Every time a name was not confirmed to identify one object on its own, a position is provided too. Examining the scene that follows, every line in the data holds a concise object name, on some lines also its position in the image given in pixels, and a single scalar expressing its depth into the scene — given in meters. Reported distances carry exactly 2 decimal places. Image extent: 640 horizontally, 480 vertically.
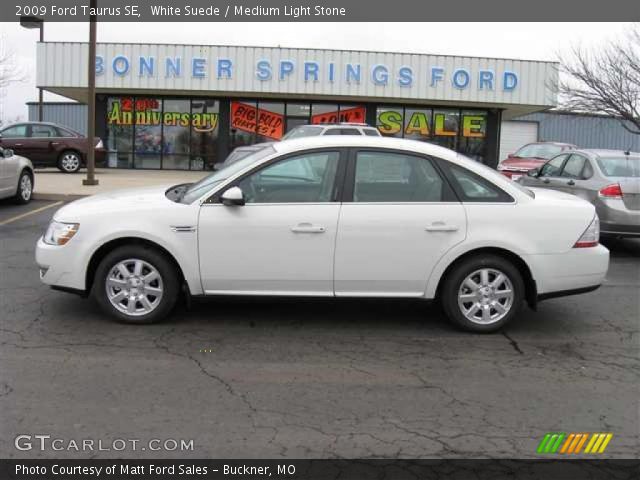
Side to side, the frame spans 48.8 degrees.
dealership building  23.41
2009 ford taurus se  5.55
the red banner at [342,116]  26.14
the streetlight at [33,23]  24.84
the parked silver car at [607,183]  9.24
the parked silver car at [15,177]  12.34
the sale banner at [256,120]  25.84
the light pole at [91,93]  16.34
